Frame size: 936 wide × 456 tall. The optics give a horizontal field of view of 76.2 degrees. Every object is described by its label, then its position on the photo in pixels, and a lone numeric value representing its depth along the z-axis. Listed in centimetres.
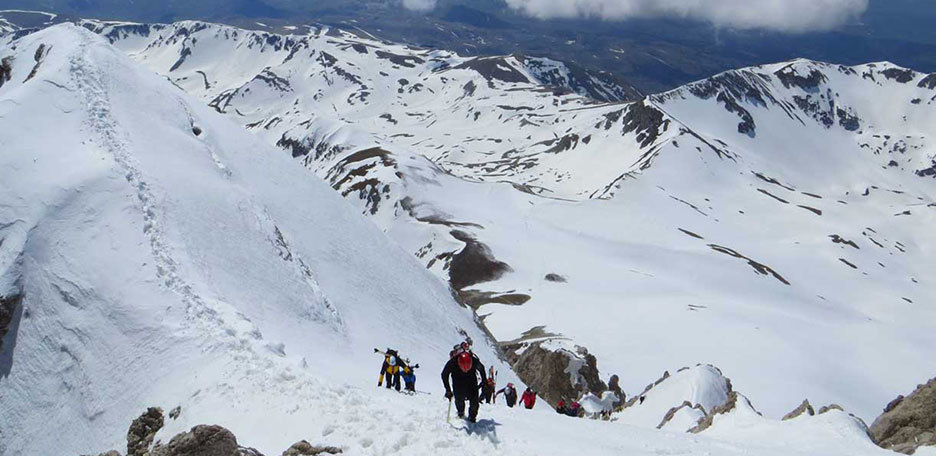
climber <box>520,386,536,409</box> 3083
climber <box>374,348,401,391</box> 2331
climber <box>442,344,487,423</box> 1662
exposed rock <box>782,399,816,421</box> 2847
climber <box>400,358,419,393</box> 2279
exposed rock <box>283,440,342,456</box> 1534
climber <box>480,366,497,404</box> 1969
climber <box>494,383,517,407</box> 2891
